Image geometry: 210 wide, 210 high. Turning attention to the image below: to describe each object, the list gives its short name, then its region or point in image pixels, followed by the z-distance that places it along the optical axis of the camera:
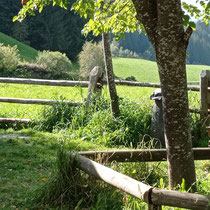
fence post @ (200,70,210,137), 8.09
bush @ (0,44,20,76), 29.61
